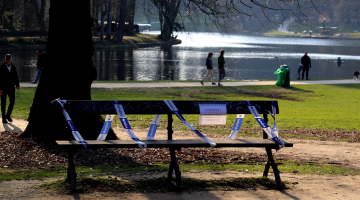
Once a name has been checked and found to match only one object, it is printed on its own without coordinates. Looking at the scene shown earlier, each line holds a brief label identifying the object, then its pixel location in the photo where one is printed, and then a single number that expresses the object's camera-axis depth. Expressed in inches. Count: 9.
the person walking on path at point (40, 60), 1554.9
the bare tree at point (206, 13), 665.7
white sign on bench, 453.1
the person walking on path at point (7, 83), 827.4
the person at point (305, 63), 2222.4
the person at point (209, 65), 1702.1
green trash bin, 1718.8
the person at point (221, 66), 1703.1
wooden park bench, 406.9
